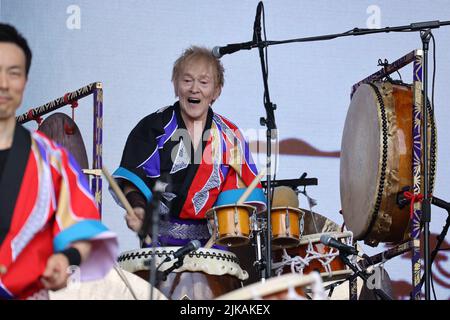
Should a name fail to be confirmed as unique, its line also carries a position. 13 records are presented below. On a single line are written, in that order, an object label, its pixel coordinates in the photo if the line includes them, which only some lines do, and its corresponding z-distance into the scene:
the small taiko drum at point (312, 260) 8.53
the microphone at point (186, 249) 6.90
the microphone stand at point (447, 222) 7.57
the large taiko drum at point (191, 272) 7.22
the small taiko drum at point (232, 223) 7.51
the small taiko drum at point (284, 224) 8.14
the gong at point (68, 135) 9.05
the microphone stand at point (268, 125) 7.10
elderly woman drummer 8.02
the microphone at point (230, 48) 7.33
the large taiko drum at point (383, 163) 8.04
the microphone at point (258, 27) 7.26
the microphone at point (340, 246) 7.25
